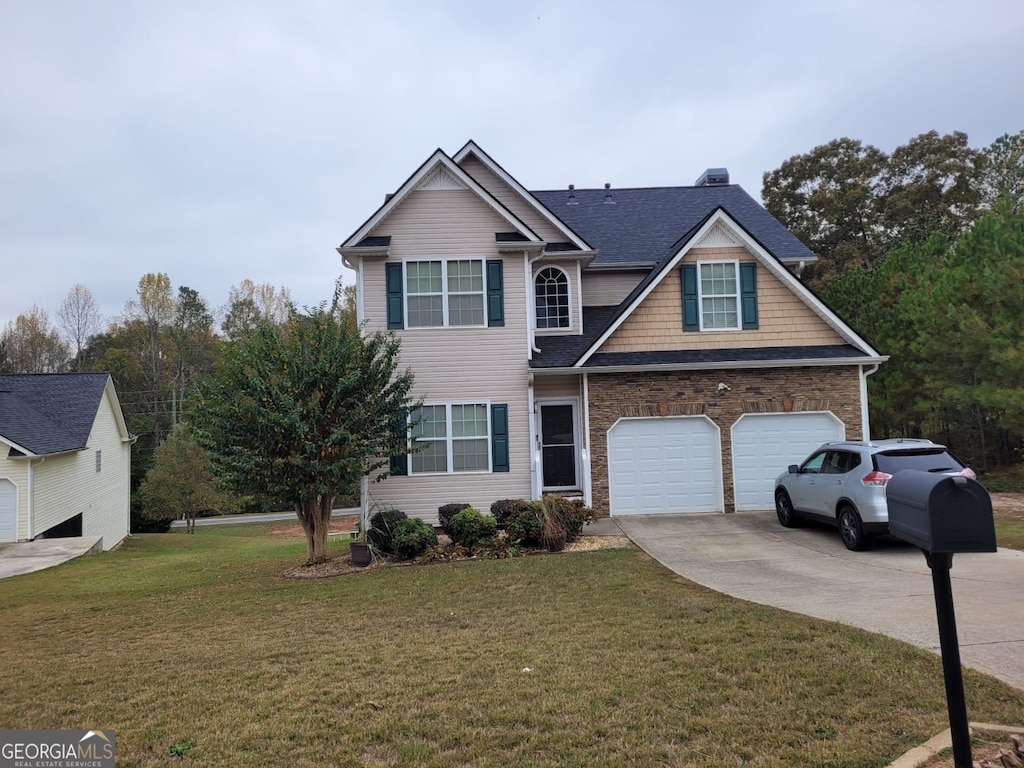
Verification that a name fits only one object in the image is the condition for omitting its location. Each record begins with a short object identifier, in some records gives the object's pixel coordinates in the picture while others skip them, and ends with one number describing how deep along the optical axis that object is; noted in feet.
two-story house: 46.50
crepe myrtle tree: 34.91
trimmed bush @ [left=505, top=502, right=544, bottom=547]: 36.96
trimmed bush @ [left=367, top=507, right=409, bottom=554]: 38.34
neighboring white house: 60.80
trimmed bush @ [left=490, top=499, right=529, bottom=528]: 40.45
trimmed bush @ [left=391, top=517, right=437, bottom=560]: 36.86
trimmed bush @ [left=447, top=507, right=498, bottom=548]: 37.68
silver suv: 31.91
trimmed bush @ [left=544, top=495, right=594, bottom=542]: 37.88
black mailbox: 9.16
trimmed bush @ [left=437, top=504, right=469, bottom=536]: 40.45
